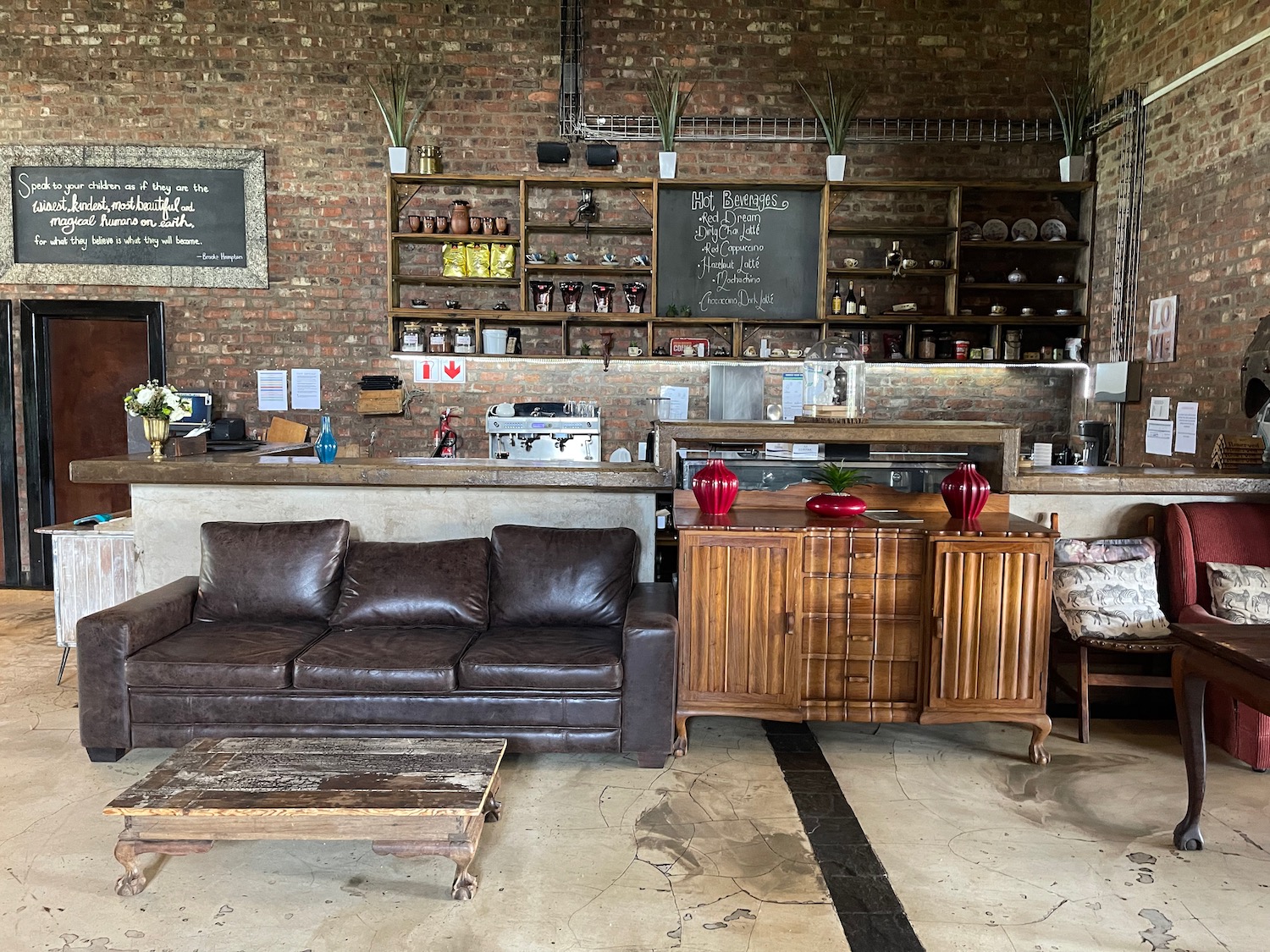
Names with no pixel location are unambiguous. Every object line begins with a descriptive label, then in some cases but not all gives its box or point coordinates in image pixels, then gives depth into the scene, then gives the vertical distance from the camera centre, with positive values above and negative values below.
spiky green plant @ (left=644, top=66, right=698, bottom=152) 6.54 +2.34
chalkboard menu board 6.69 +1.22
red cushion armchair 3.88 -0.55
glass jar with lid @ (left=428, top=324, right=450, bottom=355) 6.66 +0.49
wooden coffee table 2.48 -1.14
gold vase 4.28 -0.14
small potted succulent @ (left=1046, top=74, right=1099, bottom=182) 6.36 +2.10
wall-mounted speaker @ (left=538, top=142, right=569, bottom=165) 6.50 +1.89
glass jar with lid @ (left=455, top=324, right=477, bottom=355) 6.66 +0.49
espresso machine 6.59 -0.17
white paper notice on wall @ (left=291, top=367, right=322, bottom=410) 6.80 +0.12
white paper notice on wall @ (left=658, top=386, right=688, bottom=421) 6.87 +0.06
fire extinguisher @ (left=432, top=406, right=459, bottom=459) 6.67 -0.26
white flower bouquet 4.23 +0.00
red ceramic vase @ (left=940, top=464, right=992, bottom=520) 3.76 -0.34
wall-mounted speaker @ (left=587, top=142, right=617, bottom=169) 6.55 +1.89
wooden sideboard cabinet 3.49 -0.84
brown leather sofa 3.36 -1.06
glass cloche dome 4.13 +0.13
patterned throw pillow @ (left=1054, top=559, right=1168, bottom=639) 3.76 -0.80
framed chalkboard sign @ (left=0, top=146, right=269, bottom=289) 6.62 +1.40
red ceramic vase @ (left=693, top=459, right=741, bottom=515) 3.70 -0.33
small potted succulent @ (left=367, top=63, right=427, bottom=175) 6.50 +2.20
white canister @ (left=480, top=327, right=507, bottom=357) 6.65 +0.50
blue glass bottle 4.77 -0.23
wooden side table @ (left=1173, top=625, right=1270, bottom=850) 2.62 -0.80
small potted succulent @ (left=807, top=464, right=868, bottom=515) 3.72 -0.36
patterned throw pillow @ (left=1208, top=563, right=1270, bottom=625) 3.65 -0.73
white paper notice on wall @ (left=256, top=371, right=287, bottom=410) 6.80 +0.11
